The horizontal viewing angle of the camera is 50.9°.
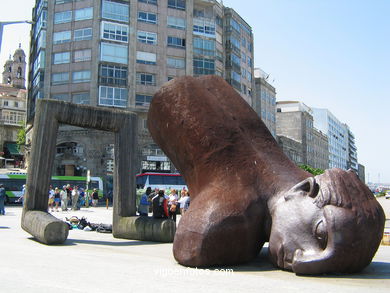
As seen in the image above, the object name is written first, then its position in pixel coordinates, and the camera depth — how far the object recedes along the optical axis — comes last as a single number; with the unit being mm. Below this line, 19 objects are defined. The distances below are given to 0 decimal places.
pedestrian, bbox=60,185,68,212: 24123
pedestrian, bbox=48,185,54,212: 23920
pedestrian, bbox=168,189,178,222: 14172
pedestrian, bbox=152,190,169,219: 10992
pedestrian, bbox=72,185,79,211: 24014
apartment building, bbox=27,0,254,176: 39750
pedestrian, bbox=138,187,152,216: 14456
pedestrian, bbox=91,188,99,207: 28722
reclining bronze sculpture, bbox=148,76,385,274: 5145
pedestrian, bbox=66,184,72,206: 27344
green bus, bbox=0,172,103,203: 30422
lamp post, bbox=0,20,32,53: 14799
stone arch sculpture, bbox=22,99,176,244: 9367
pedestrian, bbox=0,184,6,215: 18398
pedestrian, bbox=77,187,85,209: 26672
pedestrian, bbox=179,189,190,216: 15773
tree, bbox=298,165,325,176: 64438
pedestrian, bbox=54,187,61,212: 23617
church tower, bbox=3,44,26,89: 95000
